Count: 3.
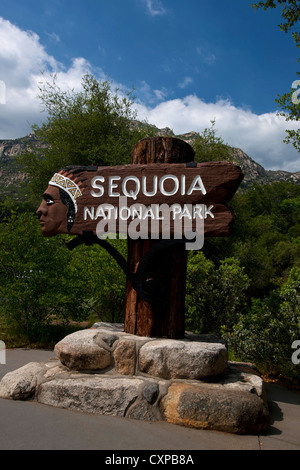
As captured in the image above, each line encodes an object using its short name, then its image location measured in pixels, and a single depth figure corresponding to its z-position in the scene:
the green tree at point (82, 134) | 15.55
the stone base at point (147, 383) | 2.97
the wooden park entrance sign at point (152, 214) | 3.88
